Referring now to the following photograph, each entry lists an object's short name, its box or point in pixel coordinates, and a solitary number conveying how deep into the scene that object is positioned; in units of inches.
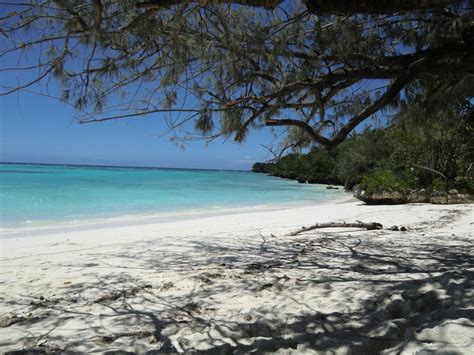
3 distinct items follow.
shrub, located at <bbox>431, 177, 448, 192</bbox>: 481.6
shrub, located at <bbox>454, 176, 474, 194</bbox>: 477.7
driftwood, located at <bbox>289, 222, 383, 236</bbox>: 258.2
